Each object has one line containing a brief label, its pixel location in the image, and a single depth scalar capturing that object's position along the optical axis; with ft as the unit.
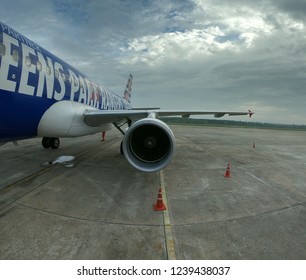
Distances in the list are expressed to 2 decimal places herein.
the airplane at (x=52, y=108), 16.20
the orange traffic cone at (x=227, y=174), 26.31
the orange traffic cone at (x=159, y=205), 16.42
